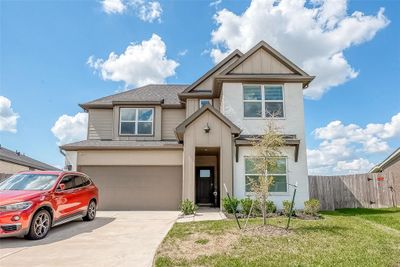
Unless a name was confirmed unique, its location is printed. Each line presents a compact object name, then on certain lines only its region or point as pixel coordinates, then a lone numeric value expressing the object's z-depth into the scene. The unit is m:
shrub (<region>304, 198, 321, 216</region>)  11.04
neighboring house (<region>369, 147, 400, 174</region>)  17.00
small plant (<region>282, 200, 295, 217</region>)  11.06
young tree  8.46
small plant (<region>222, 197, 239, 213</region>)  11.34
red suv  6.87
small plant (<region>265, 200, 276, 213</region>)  11.35
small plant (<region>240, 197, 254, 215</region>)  11.19
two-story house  12.67
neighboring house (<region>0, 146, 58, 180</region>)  18.47
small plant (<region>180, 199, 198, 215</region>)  11.48
